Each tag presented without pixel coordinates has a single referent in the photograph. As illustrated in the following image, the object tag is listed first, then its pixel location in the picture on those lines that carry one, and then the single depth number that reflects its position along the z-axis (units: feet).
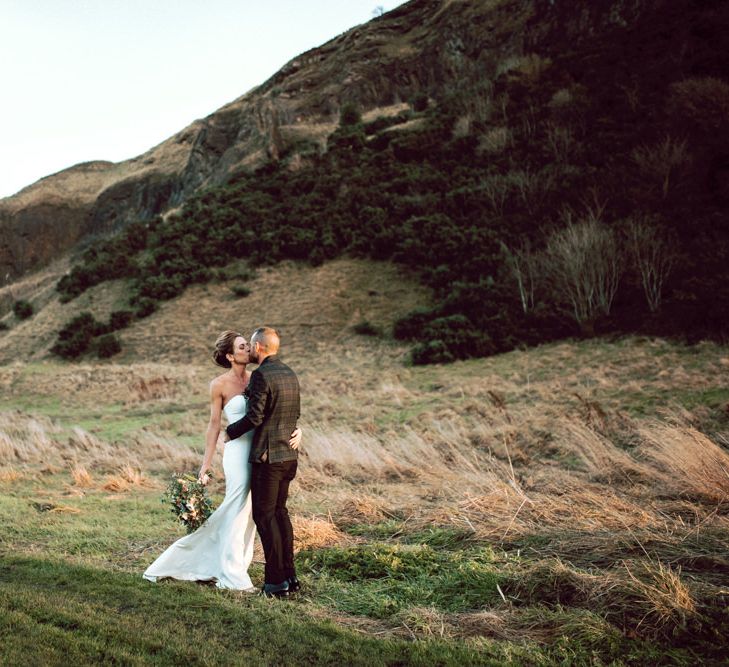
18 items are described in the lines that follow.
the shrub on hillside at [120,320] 107.65
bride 15.57
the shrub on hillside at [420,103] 168.76
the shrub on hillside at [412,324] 88.99
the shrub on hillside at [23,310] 136.56
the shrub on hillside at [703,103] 94.07
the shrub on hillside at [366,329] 93.35
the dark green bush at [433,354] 77.66
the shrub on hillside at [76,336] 101.76
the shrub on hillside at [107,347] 98.78
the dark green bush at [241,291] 108.78
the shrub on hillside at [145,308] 109.60
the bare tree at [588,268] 76.33
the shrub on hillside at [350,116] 161.48
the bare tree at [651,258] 75.61
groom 14.83
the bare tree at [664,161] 92.84
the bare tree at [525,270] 85.66
